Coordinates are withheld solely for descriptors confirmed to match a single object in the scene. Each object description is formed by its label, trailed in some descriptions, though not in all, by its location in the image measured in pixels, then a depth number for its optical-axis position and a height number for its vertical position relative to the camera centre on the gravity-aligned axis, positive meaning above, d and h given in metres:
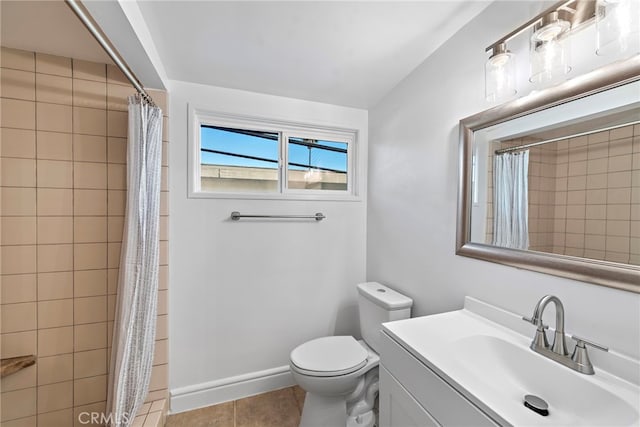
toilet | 1.36 -0.87
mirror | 0.75 +0.12
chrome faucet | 0.77 -0.42
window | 1.80 +0.38
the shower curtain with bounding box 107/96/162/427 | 1.31 -0.39
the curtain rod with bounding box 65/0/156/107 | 0.79 +0.60
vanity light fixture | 0.84 +0.61
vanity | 0.67 -0.51
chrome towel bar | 1.74 -0.05
